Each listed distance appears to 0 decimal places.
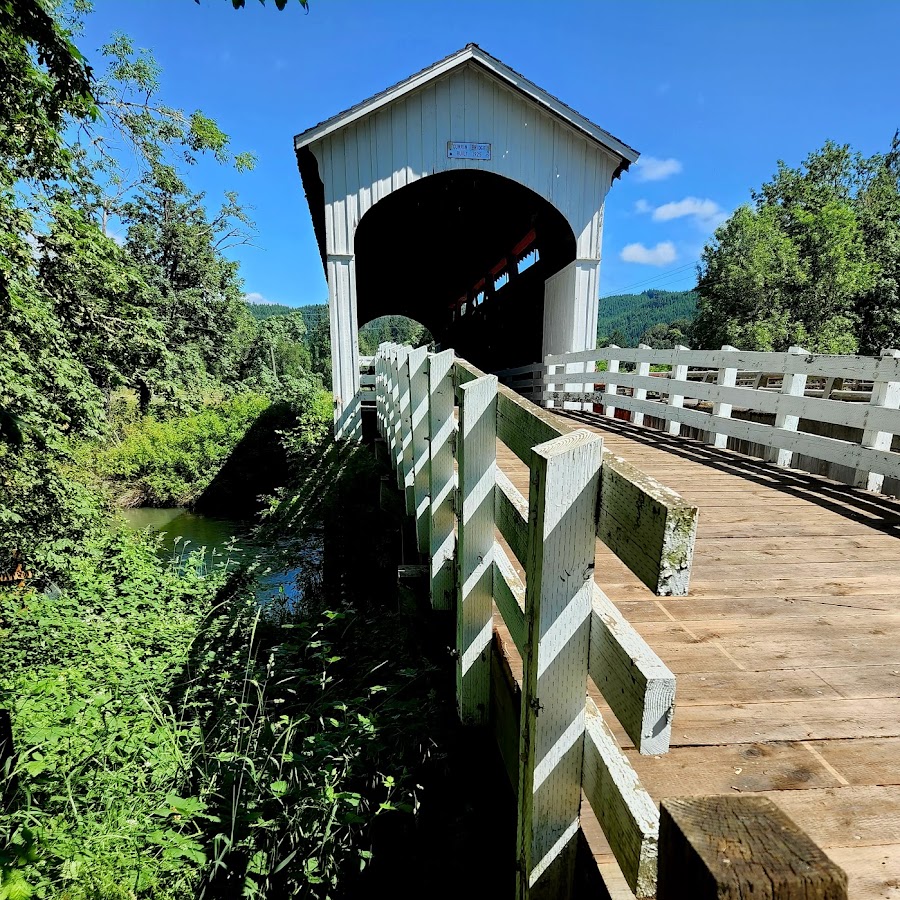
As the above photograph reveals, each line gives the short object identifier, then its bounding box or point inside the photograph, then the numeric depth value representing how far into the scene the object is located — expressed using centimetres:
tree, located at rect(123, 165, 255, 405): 2488
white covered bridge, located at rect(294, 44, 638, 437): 876
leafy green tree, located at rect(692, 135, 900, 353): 2822
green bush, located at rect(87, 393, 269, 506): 2359
